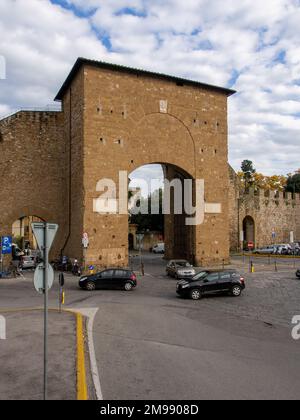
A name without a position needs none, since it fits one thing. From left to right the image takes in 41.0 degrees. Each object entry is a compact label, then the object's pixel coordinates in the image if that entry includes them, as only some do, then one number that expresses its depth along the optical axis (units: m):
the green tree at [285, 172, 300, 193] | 72.38
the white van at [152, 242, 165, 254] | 57.19
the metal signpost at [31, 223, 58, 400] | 6.38
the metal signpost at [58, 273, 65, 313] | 15.59
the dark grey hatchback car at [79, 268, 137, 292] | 20.36
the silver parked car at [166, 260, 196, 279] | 24.47
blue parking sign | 24.59
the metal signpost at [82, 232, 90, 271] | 25.96
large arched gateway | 27.34
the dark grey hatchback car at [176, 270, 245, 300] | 17.89
